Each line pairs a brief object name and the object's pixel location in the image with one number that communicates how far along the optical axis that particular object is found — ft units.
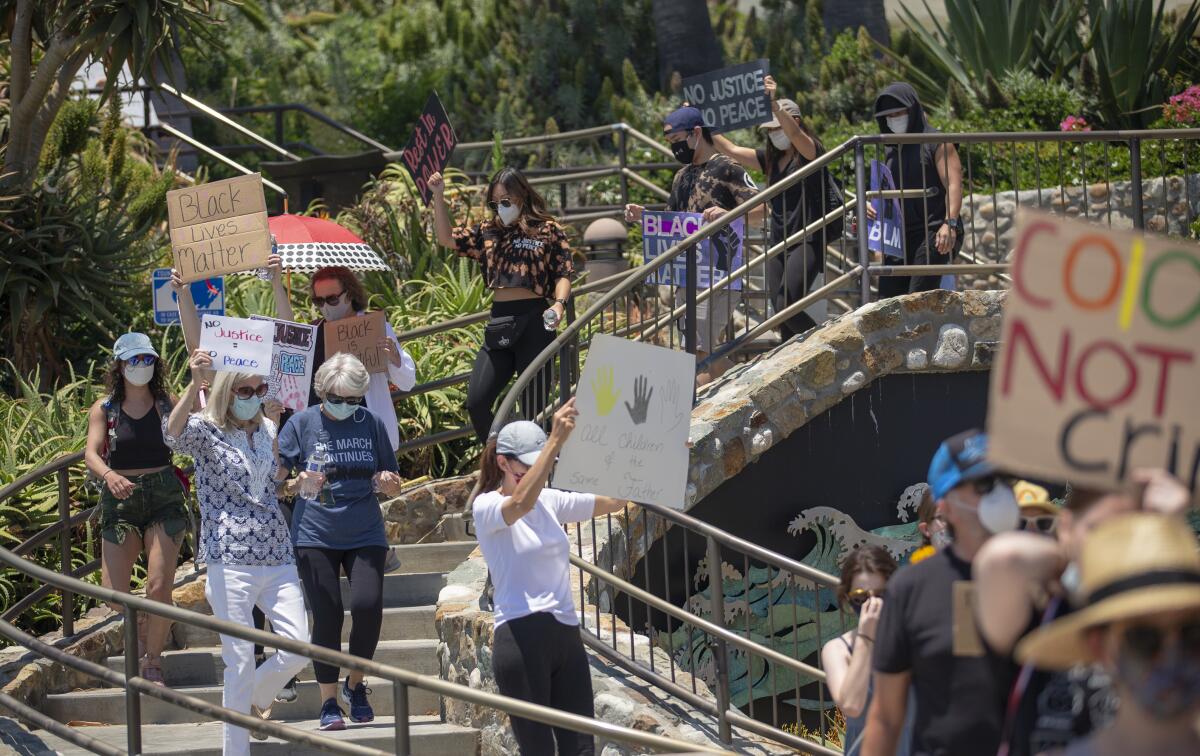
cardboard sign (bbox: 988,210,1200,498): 24.29
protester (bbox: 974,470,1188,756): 24.02
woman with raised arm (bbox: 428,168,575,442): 59.36
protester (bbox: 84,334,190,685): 51.75
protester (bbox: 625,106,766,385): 65.26
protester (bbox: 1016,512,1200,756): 21.17
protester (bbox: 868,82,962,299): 64.90
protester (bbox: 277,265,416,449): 56.85
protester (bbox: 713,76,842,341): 65.16
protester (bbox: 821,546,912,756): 32.76
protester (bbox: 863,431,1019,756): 27.20
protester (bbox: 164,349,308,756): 46.01
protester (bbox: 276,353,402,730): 48.24
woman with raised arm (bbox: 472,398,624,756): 39.93
